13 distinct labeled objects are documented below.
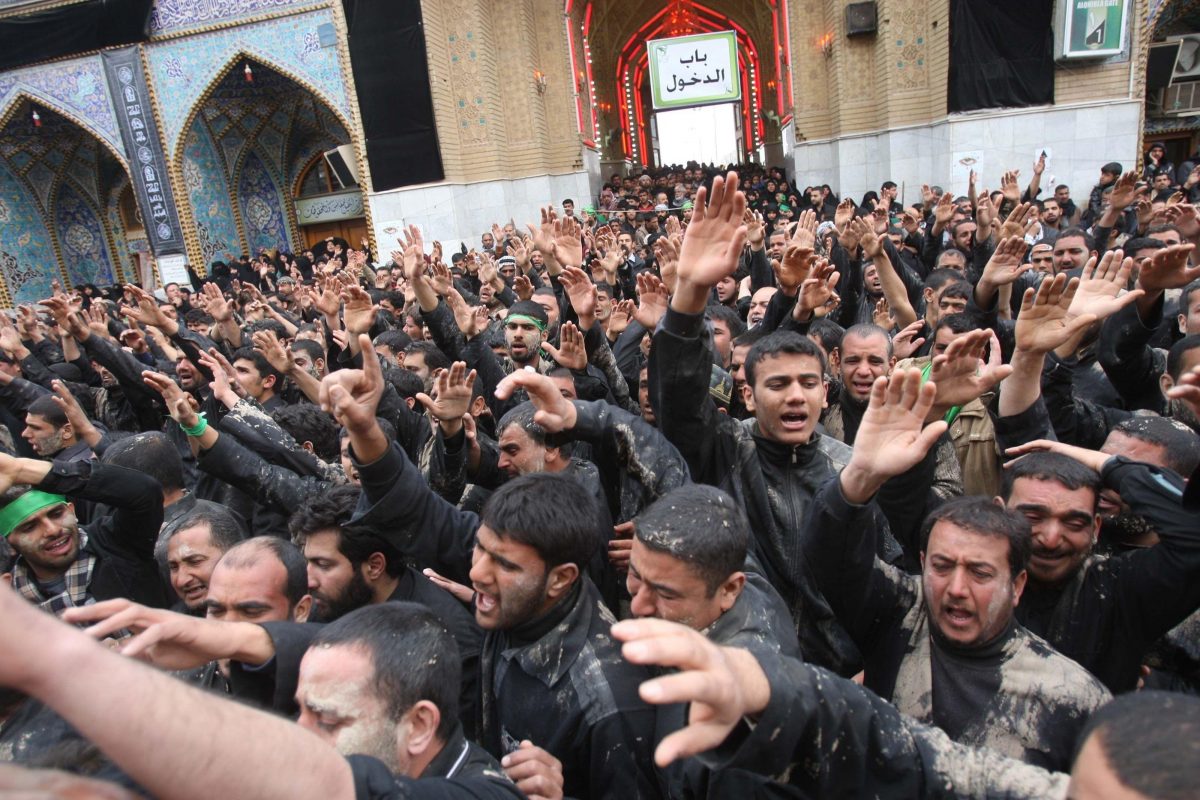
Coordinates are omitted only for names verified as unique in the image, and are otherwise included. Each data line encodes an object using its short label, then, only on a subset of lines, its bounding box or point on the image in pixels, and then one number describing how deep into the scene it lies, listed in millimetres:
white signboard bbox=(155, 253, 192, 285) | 15031
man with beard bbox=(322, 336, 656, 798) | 1558
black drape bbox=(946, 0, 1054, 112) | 11812
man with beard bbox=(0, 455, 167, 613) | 2393
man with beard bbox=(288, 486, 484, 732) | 2105
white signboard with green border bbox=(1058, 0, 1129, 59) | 11312
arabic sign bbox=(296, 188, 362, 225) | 18328
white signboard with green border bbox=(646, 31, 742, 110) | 16016
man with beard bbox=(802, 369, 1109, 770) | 1495
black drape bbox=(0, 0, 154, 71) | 13805
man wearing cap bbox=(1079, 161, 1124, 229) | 10078
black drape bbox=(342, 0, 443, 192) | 13164
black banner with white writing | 14344
